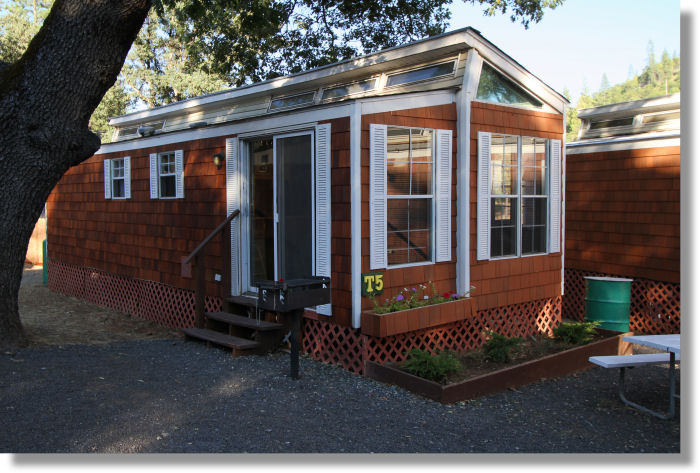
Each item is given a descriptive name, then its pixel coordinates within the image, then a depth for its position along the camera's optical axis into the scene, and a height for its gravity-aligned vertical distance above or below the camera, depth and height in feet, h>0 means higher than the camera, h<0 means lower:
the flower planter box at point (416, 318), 17.25 -3.07
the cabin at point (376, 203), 18.11 +0.74
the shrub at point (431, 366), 16.56 -4.22
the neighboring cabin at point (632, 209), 27.53 +0.58
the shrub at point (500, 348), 18.76 -4.19
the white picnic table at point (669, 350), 14.62 -3.31
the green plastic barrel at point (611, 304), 24.80 -3.66
